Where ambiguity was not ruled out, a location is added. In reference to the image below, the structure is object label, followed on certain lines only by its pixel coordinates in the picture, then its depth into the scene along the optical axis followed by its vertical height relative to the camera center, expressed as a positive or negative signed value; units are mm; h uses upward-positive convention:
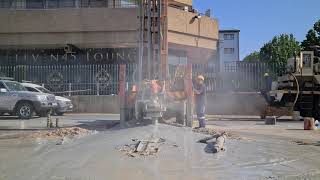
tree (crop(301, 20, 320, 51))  28324 +4685
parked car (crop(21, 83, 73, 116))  14516 -831
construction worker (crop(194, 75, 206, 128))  10529 -388
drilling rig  9451 +444
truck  14262 -189
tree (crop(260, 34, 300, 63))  40546 +5229
